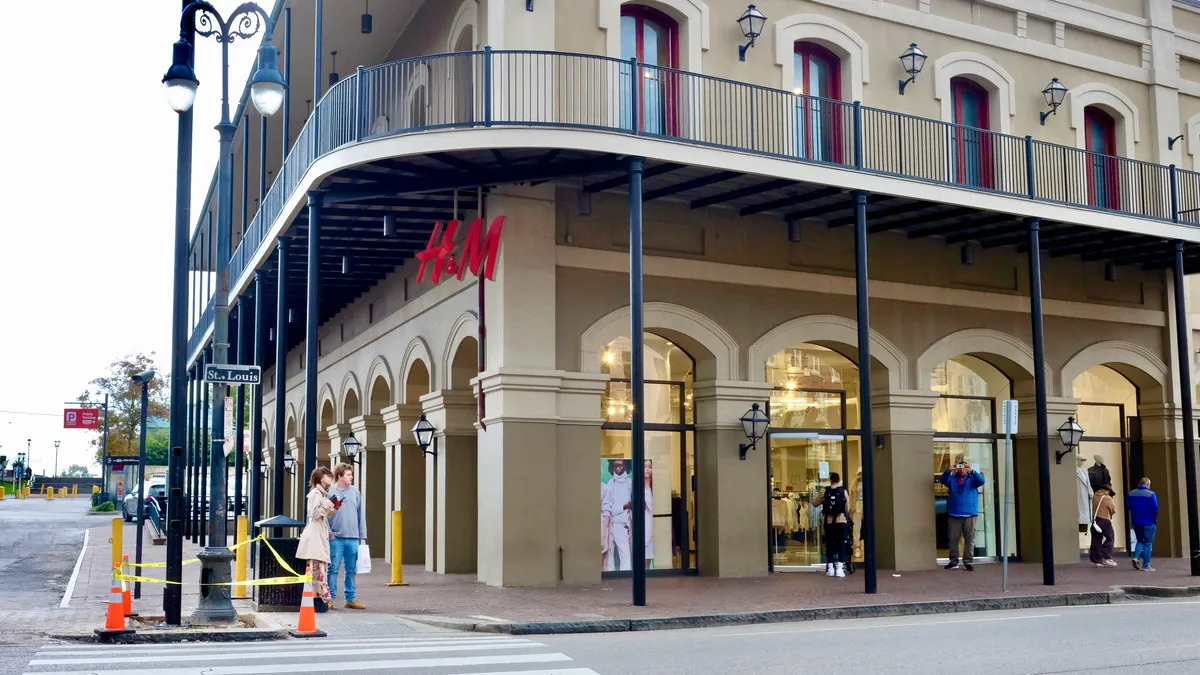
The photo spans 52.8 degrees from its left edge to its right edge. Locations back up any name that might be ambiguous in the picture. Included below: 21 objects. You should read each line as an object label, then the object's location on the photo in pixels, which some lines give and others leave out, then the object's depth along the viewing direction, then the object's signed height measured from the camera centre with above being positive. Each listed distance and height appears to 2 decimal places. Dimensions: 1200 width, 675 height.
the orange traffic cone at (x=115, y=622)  11.46 -1.53
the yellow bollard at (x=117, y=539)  14.31 -0.94
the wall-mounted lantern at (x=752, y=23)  18.81 +6.75
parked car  37.77 -1.38
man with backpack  18.84 -1.07
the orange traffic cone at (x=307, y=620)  11.59 -1.54
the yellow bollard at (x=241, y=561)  16.03 -1.40
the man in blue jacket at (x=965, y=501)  20.00 -0.78
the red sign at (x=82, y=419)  89.19 +3.15
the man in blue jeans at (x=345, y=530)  14.45 -0.84
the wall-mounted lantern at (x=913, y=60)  20.33 +6.65
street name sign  13.37 +0.95
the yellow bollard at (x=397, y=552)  17.42 -1.35
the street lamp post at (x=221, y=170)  12.67 +3.06
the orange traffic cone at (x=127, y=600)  12.87 -1.50
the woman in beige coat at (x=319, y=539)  13.76 -0.90
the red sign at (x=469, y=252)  17.17 +3.00
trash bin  13.88 -1.28
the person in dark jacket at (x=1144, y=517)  20.08 -1.07
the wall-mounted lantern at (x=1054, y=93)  22.09 +6.57
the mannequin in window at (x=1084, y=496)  22.80 -0.81
